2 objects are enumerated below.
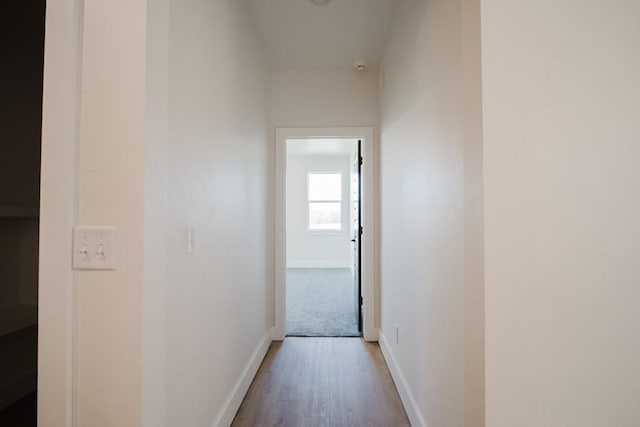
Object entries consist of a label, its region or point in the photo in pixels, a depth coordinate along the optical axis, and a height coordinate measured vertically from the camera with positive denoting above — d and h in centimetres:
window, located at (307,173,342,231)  707 +46
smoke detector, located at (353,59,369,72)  289 +153
